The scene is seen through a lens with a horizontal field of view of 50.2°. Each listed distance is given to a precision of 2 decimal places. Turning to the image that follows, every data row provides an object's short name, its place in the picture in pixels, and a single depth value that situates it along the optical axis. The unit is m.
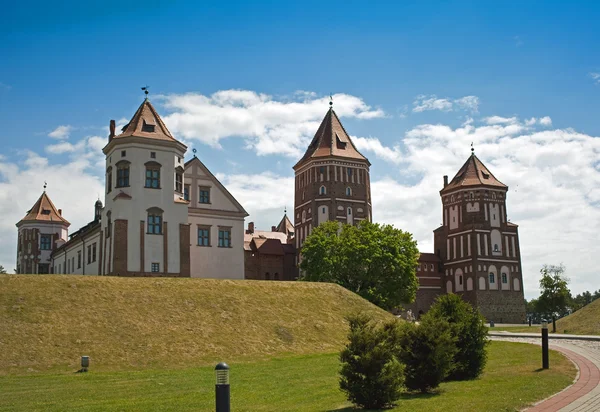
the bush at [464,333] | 20.41
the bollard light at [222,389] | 10.58
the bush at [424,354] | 17.94
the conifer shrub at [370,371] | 15.81
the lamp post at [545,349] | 21.50
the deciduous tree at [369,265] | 62.28
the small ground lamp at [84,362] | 26.91
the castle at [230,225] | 46.19
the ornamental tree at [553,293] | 59.78
